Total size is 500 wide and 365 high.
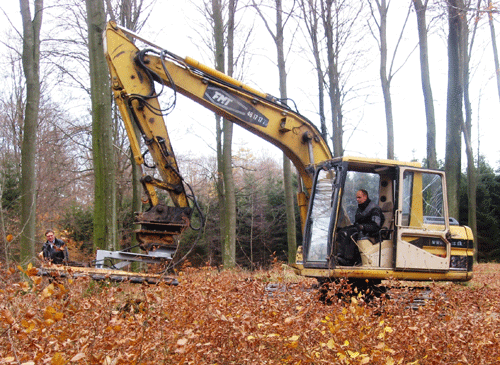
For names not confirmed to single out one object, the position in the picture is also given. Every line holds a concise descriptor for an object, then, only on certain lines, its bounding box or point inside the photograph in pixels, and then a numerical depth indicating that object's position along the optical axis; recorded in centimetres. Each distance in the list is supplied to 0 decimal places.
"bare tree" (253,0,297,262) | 1642
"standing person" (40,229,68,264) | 938
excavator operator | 772
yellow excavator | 762
